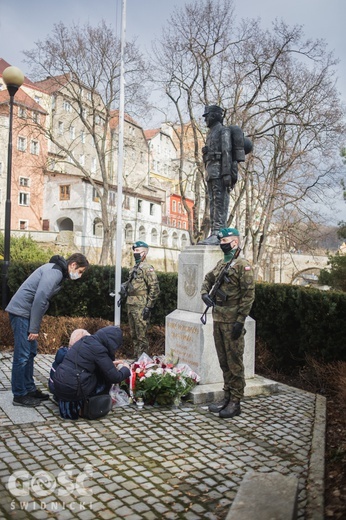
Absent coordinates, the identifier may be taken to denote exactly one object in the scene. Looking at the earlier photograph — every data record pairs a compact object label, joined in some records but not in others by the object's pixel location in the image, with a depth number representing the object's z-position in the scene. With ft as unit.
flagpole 38.52
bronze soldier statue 24.67
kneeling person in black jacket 17.70
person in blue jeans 19.44
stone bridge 146.92
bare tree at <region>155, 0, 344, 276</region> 71.10
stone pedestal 22.63
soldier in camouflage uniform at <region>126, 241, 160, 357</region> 28.45
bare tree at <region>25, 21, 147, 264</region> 88.28
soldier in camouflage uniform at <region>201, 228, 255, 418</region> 19.53
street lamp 34.09
